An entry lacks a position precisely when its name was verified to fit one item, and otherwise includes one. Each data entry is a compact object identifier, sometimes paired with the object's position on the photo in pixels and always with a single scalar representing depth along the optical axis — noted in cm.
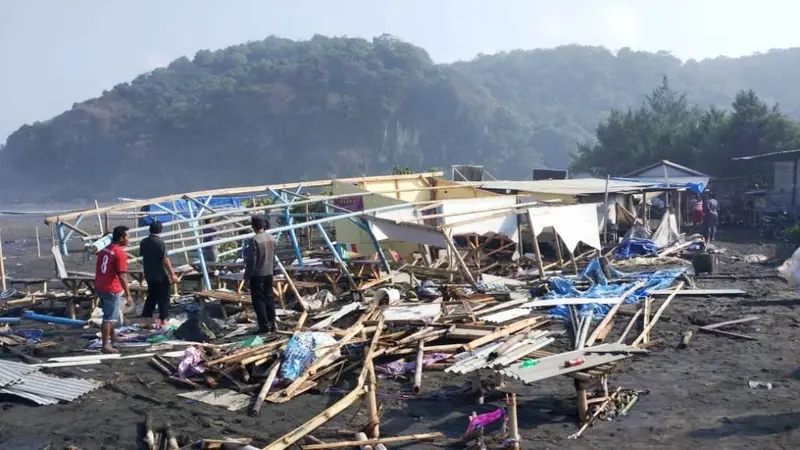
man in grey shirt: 1019
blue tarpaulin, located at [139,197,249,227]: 1919
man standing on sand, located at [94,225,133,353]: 962
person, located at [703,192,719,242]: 2241
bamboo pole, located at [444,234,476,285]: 1297
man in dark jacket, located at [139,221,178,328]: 1059
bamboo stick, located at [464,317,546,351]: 865
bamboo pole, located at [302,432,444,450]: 611
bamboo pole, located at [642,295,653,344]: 1015
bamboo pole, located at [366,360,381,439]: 655
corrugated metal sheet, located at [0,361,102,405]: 778
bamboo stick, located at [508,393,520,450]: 616
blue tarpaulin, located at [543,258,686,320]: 1120
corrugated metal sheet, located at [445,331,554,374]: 751
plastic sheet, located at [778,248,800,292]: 900
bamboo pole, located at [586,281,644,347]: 949
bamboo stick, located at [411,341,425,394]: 774
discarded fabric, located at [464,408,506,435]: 662
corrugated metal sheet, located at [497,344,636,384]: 692
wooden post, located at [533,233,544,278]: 1416
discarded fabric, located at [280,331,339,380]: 812
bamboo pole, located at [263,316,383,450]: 622
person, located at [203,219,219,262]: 1706
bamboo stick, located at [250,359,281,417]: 734
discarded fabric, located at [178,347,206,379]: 840
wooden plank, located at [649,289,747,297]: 1331
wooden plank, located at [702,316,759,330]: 1083
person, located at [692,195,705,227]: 2372
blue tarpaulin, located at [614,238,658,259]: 1895
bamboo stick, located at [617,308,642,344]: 984
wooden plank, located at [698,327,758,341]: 1030
